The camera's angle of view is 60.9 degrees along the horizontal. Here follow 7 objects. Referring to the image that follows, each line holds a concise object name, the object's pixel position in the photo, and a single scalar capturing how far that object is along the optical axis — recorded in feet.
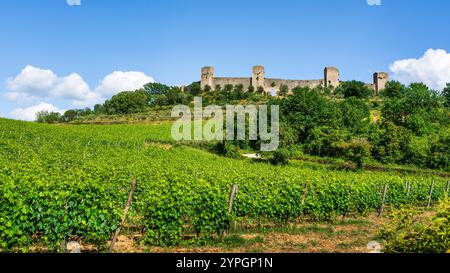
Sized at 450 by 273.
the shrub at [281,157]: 122.62
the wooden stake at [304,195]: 45.03
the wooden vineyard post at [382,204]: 55.85
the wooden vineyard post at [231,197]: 36.87
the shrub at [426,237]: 17.74
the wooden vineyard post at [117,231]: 29.04
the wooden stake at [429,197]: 68.39
